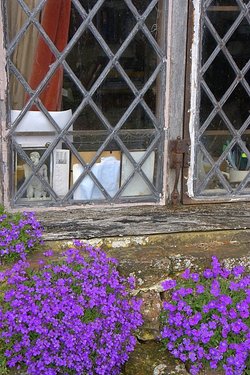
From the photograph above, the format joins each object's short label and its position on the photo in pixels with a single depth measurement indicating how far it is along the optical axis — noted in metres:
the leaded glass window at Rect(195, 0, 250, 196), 3.64
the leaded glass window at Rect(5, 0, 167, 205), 3.43
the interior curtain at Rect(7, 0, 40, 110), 3.37
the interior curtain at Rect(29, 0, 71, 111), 3.41
